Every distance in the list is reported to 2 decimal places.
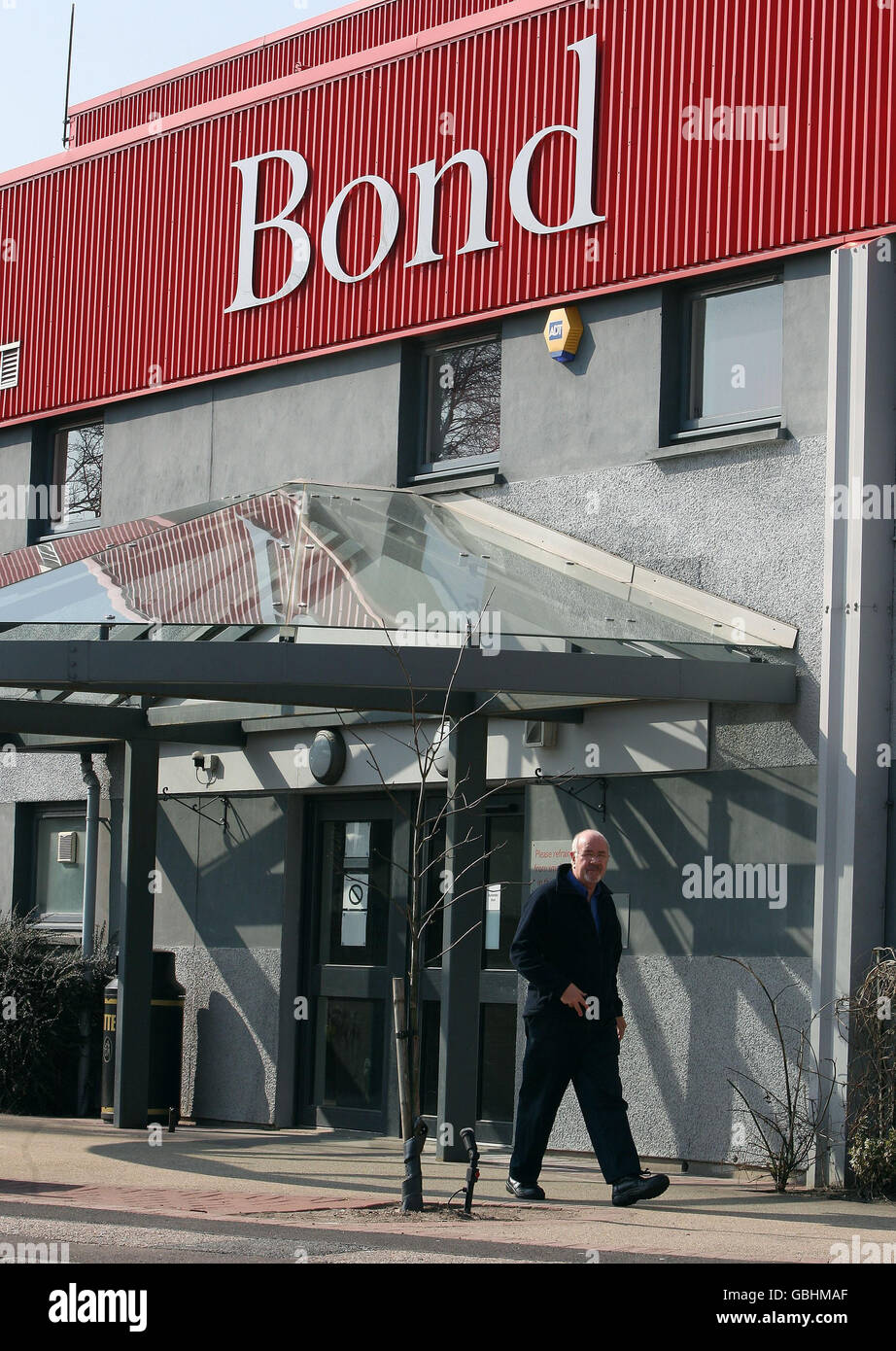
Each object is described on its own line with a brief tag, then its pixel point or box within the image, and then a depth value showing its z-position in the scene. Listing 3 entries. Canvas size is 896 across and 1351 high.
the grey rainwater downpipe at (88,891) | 15.04
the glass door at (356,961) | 13.80
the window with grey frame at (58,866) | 16.55
